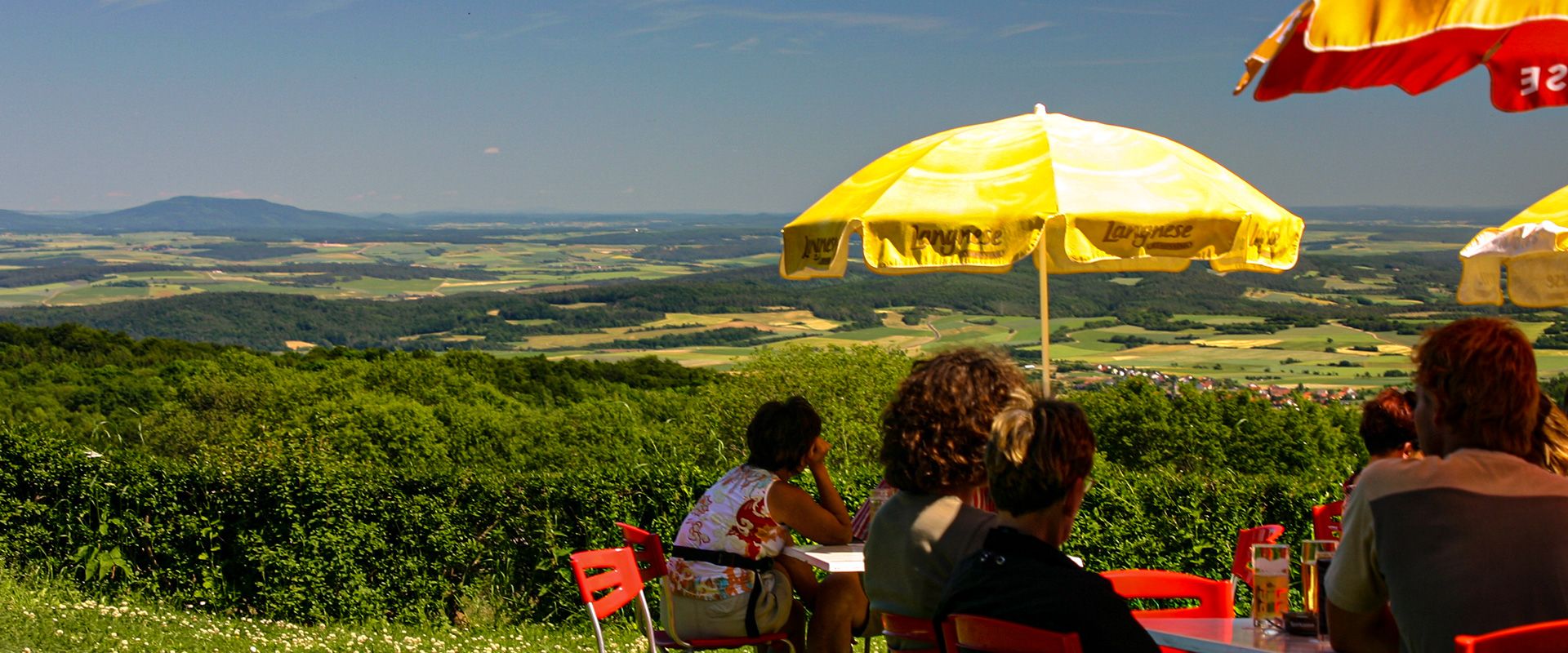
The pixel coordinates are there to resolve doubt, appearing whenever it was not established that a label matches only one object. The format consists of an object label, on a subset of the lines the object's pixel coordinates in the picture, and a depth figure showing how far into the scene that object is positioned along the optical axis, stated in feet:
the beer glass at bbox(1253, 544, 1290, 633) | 11.60
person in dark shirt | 9.53
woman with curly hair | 12.69
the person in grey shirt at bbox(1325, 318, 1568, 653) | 9.30
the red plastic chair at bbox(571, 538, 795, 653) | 15.99
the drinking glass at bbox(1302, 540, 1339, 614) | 11.15
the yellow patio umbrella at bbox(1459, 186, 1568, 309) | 21.57
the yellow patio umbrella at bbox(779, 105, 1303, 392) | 15.65
